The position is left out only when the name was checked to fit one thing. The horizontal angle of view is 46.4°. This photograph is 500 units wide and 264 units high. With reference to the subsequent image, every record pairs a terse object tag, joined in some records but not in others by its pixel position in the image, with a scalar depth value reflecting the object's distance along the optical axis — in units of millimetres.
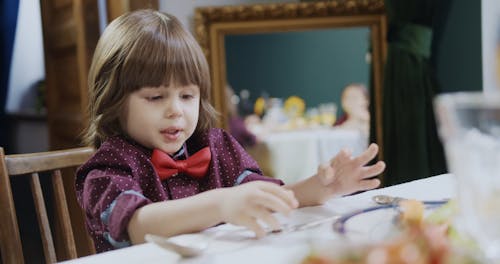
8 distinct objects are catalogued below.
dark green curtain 2160
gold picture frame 2303
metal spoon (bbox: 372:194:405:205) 853
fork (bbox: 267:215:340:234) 740
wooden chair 967
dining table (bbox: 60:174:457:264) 645
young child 818
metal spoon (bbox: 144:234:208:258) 645
